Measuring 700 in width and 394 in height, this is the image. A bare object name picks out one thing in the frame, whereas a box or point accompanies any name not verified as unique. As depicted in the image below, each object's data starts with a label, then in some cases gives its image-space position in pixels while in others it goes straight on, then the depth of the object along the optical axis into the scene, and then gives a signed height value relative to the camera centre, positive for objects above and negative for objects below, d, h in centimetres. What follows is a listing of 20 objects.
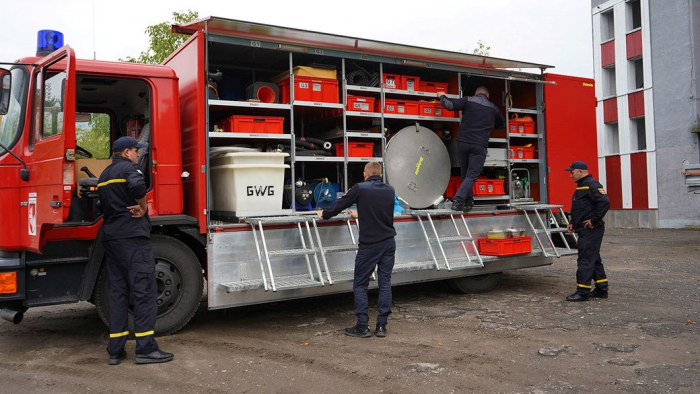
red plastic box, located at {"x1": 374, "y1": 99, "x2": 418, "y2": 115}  782 +135
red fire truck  540 +57
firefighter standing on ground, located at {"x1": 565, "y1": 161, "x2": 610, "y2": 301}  771 -42
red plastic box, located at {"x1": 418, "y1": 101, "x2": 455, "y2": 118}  815 +135
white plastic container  625 +32
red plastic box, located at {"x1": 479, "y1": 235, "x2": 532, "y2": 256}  791 -63
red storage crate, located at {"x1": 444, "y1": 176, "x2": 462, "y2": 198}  878 +25
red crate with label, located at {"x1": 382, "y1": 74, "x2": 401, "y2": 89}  786 +171
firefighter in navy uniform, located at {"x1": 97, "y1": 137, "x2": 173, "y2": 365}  511 -39
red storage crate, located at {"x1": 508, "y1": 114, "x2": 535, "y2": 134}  884 +117
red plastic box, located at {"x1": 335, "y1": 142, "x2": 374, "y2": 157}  742 +74
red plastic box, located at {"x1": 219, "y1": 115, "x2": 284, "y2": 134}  643 +97
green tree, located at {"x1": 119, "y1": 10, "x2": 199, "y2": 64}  1405 +416
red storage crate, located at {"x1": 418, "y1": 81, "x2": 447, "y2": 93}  829 +171
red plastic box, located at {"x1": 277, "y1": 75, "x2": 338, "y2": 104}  696 +145
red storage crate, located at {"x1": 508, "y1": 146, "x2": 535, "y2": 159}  884 +75
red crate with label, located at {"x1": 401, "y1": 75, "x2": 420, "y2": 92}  802 +170
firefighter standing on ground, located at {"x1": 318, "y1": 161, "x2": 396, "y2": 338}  601 -42
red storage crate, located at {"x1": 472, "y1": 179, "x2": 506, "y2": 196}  846 +22
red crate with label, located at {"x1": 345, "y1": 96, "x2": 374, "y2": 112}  744 +133
